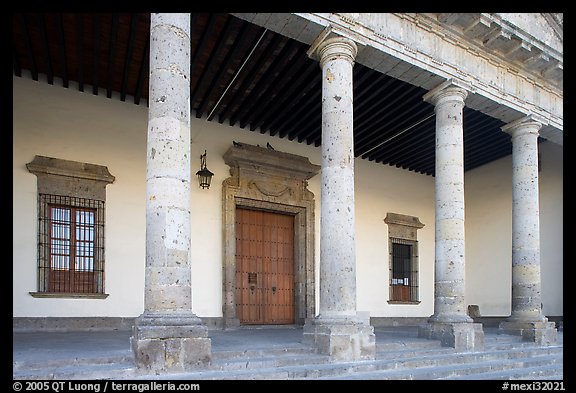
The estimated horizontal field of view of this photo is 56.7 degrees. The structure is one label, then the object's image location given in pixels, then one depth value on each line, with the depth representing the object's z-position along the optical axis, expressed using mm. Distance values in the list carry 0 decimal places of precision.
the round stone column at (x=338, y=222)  7133
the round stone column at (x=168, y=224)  5582
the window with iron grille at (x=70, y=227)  9586
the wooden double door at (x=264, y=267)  11750
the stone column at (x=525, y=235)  10414
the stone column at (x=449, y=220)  8844
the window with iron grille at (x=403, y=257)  14781
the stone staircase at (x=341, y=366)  5316
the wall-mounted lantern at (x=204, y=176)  11047
